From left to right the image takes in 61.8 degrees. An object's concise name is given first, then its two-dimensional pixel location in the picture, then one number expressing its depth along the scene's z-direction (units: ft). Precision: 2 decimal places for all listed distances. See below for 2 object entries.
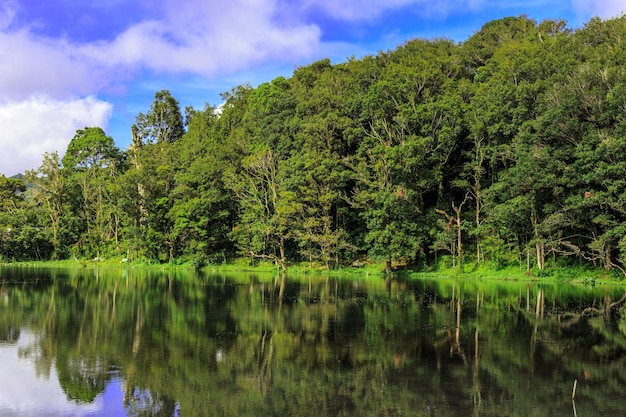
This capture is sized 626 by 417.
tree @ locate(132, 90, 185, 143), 311.47
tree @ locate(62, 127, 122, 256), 233.76
